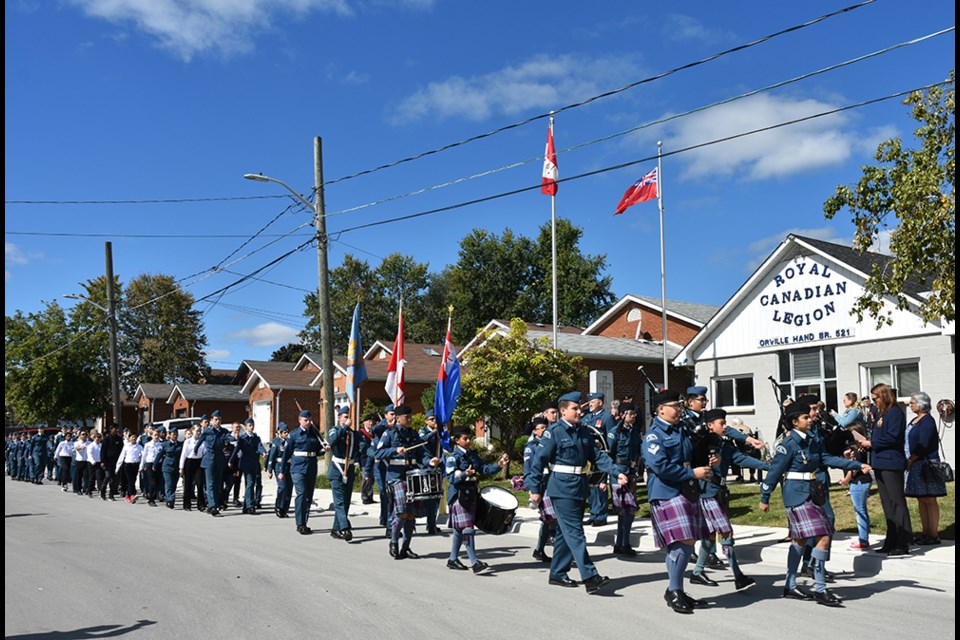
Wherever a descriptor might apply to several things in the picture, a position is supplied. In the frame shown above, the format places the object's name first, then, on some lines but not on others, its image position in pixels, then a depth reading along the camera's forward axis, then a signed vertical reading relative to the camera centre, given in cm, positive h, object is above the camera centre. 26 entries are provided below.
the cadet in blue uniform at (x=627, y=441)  1239 -82
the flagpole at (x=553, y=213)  2272 +480
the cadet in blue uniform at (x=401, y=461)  1091 -99
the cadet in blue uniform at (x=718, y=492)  855 -117
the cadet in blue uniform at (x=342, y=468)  1306 -123
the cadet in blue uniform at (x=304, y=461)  1384 -118
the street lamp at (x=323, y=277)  1922 +271
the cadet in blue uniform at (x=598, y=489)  1277 -157
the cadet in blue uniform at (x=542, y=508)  991 -143
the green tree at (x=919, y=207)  1182 +255
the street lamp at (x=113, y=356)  2980 +137
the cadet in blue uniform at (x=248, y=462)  1769 -151
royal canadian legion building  1827 +94
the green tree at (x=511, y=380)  2098 +20
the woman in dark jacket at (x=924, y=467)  1021 -105
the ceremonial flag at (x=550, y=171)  2230 +584
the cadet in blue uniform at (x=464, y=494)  981 -126
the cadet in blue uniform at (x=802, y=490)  789 -104
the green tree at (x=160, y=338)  6850 +463
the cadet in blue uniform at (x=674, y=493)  762 -103
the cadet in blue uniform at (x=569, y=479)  836 -95
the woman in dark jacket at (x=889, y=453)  1000 -87
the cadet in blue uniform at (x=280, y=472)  1586 -159
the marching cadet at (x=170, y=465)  1909 -165
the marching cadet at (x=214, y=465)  1741 -152
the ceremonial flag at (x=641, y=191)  2375 +555
